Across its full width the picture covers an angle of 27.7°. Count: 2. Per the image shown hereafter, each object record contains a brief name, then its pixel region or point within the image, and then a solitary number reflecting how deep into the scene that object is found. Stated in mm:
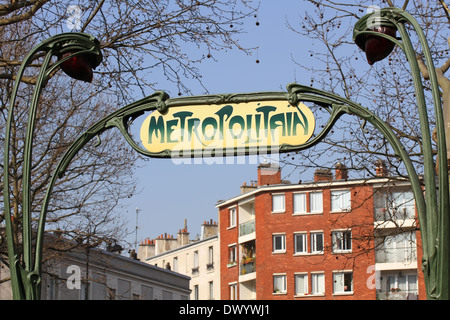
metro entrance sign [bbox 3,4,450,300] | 7199
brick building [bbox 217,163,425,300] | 57406
